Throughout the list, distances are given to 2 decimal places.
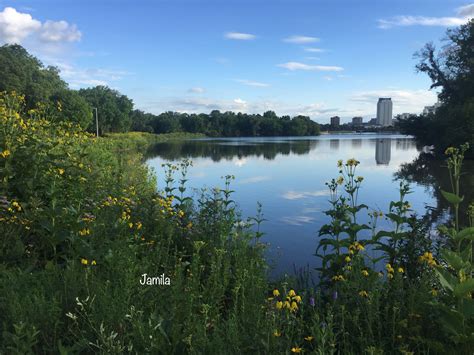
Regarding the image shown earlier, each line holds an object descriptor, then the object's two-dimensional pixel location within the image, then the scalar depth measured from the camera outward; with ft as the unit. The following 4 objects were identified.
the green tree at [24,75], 179.93
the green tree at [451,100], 106.63
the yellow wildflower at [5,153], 16.63
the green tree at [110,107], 287.89
